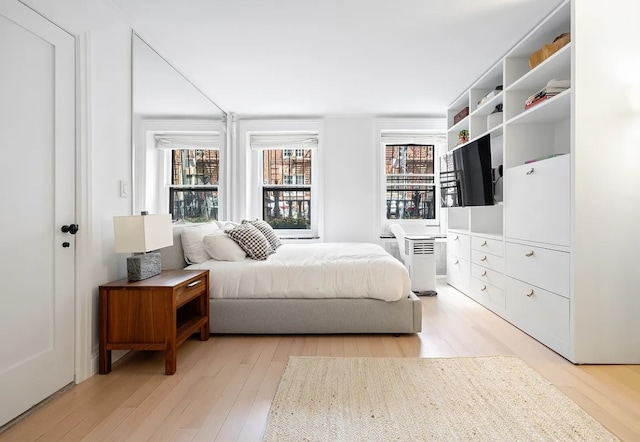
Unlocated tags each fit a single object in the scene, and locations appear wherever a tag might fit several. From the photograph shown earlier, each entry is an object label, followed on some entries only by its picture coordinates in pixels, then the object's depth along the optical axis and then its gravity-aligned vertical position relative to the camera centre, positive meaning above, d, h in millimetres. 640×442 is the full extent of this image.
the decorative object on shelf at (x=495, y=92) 3602 +1272
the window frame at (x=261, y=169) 5254 +752
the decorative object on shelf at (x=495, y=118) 3686 +1045
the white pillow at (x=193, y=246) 3139 -241
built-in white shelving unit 2354 -32
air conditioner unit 4363 -569
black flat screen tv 3650 +490
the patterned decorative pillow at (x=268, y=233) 3906 -160
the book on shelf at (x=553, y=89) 2664 +987
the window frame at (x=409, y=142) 5273 +1146
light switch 2592 +217
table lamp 2281 -132
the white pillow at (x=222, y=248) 3180 -264
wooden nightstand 2211 -621
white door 1736 +62
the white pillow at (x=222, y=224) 4027 -62
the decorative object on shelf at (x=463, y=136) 4449 +1039
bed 2873 -665
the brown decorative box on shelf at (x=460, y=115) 4389 +1312
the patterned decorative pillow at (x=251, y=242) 3229 -213
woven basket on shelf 2582 +1292
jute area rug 1598 -951
